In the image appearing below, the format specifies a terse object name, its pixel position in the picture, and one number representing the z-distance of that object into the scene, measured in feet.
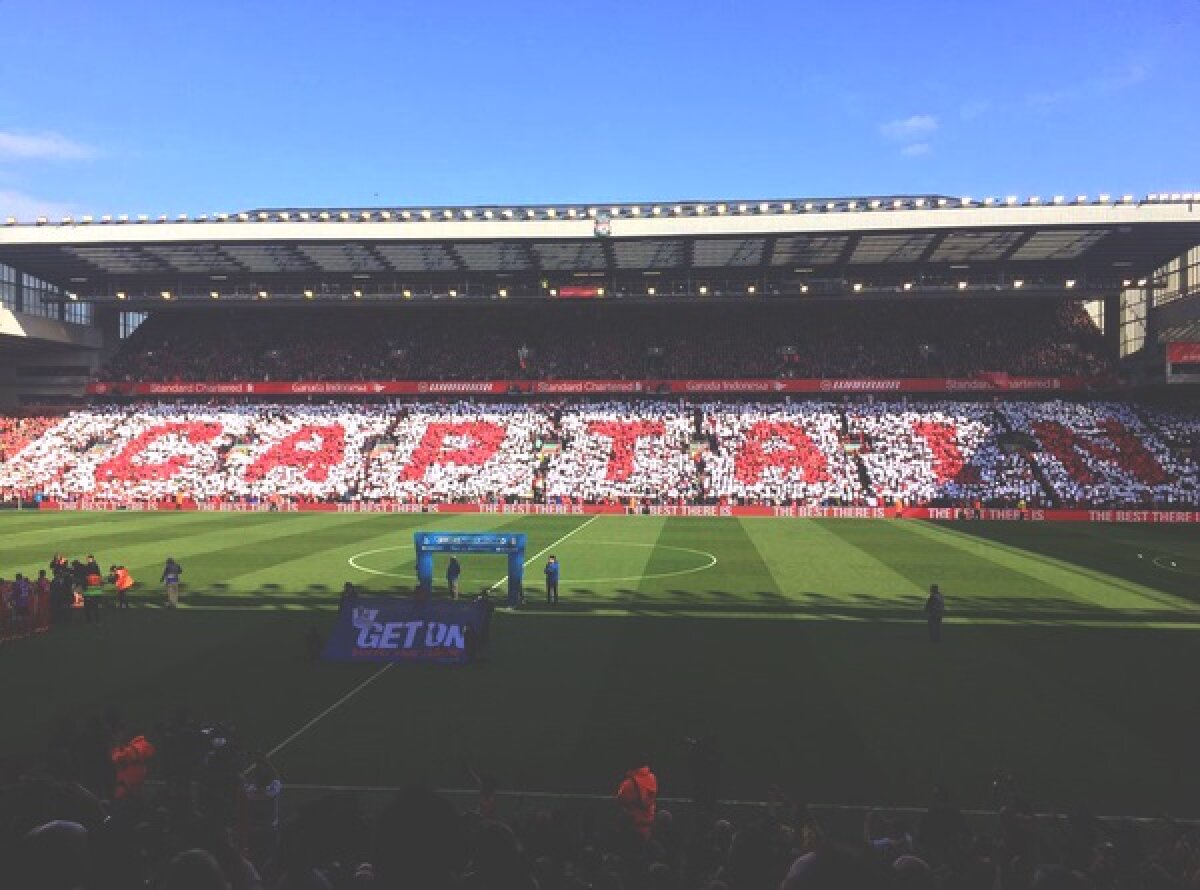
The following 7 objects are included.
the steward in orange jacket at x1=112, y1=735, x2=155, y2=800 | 34.01
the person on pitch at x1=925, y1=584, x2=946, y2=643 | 62.90
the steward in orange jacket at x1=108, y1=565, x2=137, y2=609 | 74.64
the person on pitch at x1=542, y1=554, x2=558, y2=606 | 77.51
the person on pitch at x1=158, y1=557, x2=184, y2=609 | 74.90
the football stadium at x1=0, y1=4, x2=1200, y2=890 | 27.68
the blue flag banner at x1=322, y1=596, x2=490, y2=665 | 58.65
